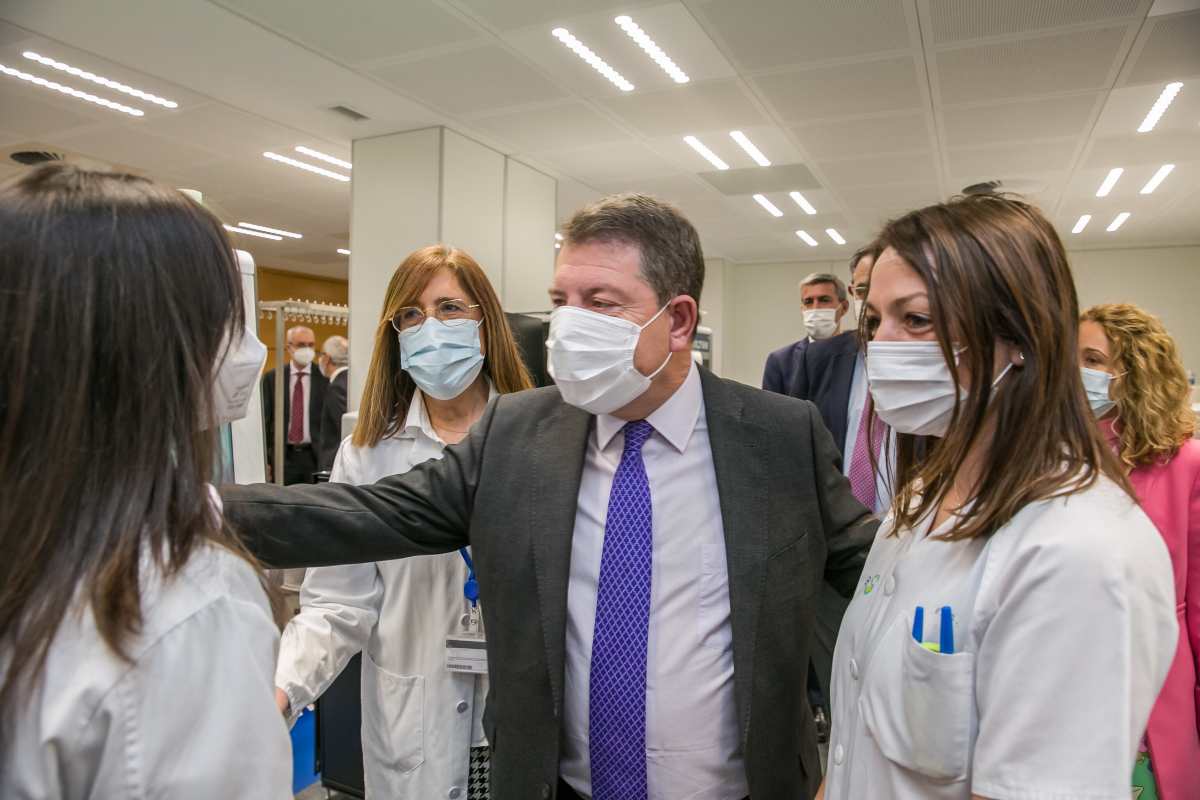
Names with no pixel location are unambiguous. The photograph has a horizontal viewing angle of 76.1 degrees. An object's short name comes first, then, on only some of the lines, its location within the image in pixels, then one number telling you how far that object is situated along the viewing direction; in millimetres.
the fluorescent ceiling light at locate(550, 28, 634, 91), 3690
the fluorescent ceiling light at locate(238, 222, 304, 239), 8375
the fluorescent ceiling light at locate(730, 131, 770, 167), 5188
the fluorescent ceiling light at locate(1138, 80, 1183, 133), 4273
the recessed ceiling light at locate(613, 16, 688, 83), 3564
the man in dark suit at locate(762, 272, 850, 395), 4246
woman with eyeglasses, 1484
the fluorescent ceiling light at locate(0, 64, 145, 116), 4230
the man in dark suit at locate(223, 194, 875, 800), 1202
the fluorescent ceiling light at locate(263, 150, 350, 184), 5805
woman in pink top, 1894
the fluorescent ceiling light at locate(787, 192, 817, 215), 6883
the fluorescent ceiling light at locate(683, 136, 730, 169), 5309
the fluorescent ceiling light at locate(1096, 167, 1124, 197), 5969
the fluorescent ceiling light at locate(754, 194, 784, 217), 7023
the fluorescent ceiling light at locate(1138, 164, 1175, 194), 5879
